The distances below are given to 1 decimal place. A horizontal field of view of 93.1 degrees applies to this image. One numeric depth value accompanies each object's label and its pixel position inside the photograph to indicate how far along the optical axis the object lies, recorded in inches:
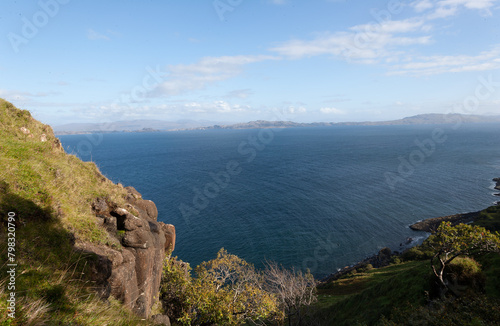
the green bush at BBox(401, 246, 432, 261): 2349.2
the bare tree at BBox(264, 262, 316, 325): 1125.1
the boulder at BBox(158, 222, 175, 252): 1080.2
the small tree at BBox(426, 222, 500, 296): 768.3
